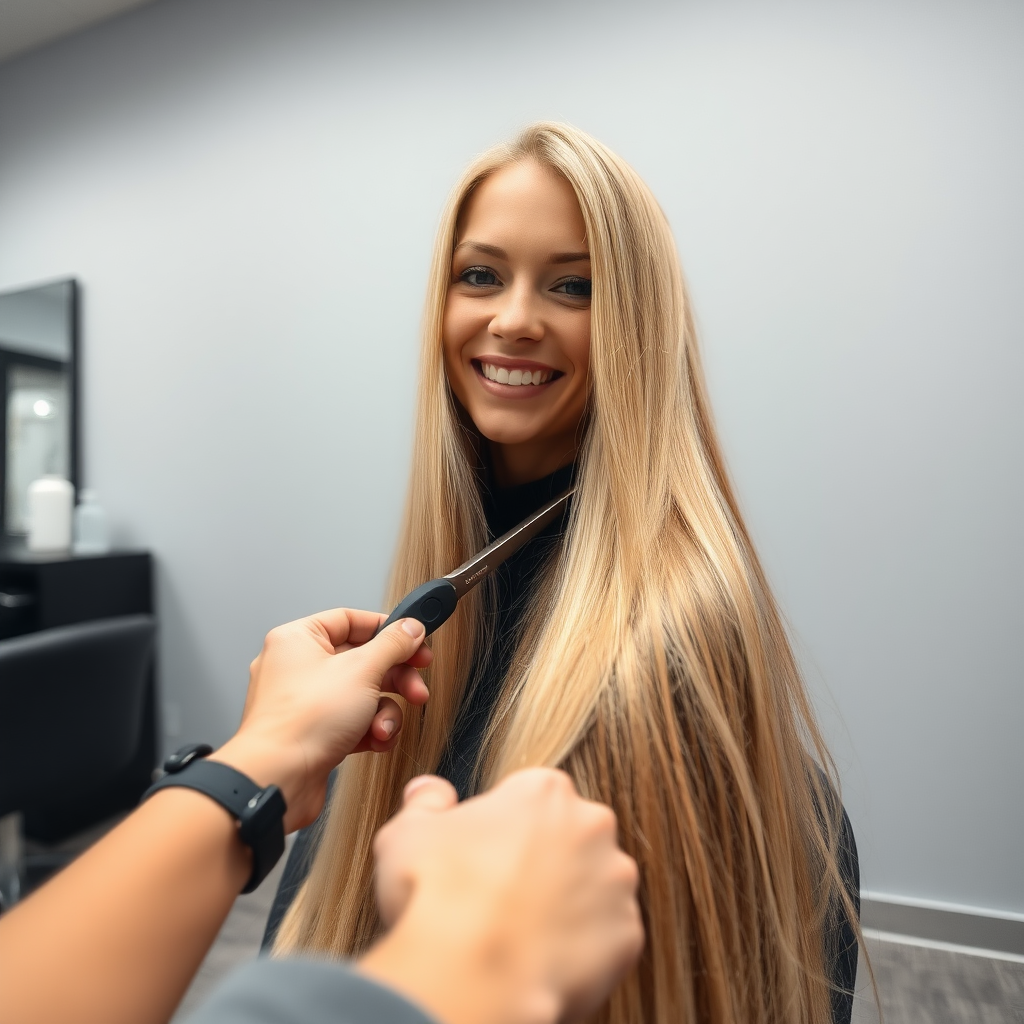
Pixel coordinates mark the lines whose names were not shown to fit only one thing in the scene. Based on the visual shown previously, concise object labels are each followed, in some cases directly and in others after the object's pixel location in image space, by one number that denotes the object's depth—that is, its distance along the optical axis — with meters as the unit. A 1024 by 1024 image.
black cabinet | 2.31
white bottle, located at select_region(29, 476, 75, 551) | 2.51
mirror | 2.75
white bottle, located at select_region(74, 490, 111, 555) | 2.60
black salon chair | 1.62
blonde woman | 0.58
